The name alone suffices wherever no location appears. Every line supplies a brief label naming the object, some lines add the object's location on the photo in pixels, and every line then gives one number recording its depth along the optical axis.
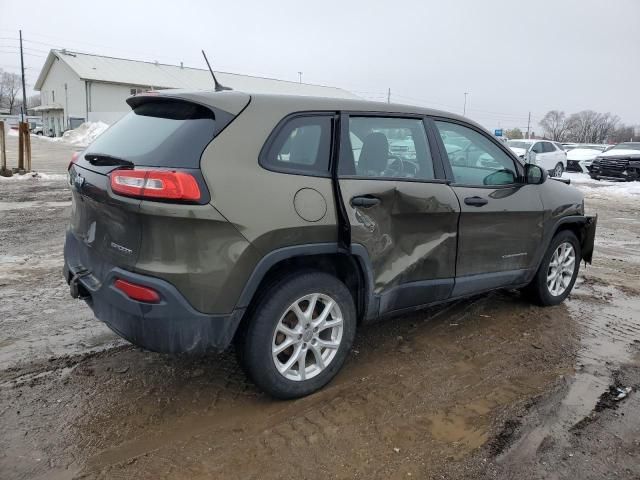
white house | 48.69
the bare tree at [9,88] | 100.54
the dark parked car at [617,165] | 19.17
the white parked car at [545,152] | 19.75
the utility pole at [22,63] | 57.02
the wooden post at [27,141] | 14.01
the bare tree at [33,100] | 111.36
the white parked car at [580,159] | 23.42
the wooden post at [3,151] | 13.34
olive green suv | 2.66
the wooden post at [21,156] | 14.17
